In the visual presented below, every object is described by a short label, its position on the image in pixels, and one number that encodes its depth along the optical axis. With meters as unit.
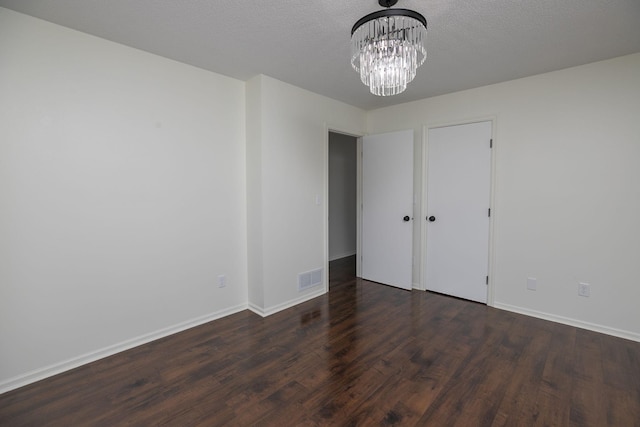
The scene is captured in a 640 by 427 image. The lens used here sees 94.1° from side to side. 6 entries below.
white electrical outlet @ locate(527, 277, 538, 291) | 3.14
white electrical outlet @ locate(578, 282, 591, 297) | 2.86
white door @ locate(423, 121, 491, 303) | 3.45
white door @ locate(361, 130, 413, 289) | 3.96
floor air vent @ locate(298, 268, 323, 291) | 3.57
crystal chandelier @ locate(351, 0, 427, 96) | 1.78
